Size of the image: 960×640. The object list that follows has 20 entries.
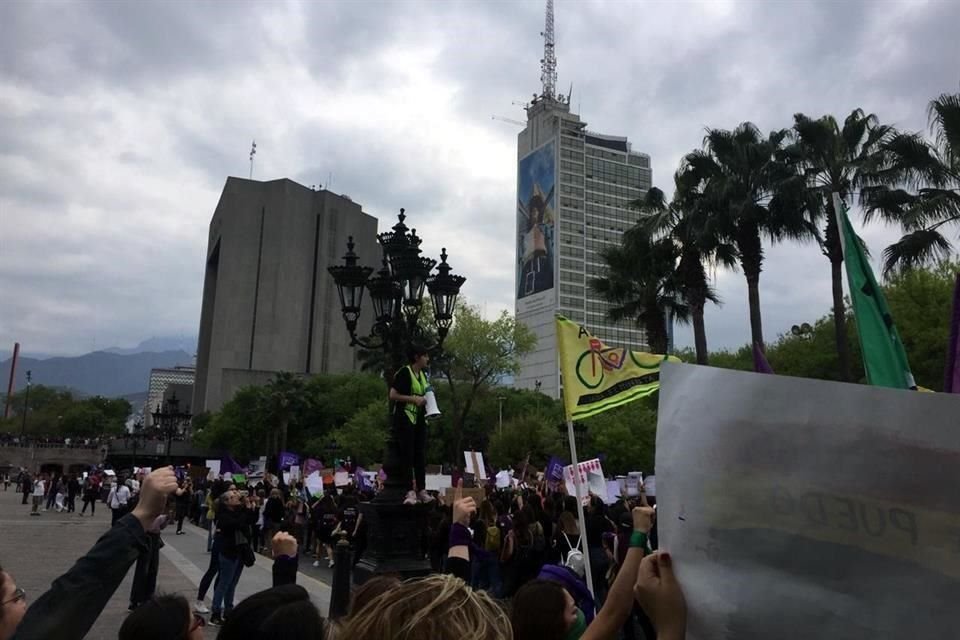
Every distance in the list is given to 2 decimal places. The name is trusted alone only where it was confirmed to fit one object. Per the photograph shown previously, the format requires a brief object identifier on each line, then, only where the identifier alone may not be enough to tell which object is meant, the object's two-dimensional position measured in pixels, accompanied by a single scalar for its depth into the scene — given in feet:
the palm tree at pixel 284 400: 193.67
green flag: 10.76
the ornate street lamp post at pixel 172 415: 108.68
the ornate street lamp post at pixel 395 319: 26.58
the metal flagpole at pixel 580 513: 15.54
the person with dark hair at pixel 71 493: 104.22
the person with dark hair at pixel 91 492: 99.25
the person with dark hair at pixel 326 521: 46.85
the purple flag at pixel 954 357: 9.44
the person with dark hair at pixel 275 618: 6.63
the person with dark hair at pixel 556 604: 7.57
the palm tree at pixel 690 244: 71.61
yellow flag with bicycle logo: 18.69
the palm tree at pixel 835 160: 63.36
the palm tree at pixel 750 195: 67.15
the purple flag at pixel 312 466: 68.34
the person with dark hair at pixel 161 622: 7.16
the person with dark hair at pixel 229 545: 29.32
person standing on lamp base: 26.30
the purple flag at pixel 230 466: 73.61
